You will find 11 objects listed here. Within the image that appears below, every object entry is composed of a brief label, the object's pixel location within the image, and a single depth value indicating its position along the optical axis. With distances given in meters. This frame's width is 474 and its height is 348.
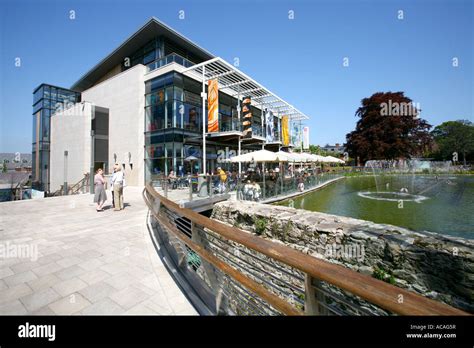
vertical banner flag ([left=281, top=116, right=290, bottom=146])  25.91
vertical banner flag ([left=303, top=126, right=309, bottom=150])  34.34
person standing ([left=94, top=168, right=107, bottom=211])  7.93
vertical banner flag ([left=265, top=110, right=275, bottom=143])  22.95
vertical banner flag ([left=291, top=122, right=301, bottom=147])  32.09
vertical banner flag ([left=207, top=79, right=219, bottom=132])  15.63
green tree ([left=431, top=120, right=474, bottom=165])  50.31
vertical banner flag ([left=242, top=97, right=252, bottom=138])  18.41
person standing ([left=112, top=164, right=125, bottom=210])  7.91
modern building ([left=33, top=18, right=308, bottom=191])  18.70
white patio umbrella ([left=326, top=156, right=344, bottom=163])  21.00
